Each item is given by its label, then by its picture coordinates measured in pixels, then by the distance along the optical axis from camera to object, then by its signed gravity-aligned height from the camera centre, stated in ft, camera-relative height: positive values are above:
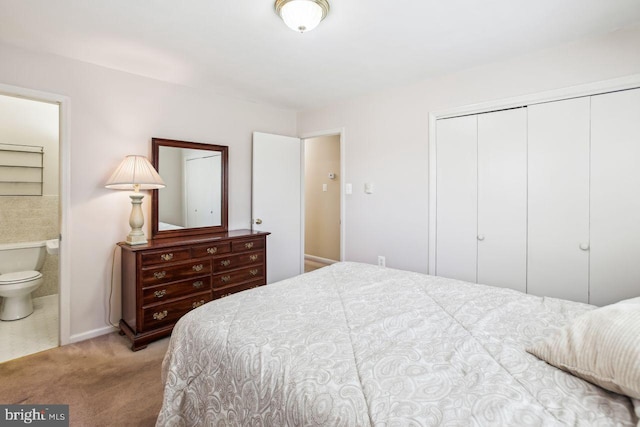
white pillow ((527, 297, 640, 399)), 2.53 -1.25
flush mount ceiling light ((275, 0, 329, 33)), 5.66 +3.78
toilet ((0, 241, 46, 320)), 9.61 -2.11
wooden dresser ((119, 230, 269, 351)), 8.12 -1.90
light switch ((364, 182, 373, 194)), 11.33 +0.94
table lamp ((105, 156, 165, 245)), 8.19 +0.81
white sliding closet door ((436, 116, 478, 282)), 9.16 +0.49
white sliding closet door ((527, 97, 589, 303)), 7.50 +0.36
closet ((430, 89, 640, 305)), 7.08 +0.43
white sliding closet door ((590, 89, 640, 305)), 6.93 +0.42
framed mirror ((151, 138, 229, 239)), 9.66 +0.79
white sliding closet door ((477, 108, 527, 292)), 8.33 +0.43
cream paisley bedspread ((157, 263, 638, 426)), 2.61 -1.60
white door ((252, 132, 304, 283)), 12.15 +0.56
